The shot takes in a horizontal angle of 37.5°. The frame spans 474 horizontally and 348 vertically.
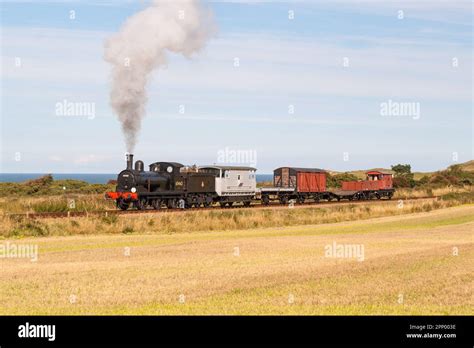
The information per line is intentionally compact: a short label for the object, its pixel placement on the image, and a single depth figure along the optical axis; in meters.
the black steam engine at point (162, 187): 47.59
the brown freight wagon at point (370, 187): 75.06
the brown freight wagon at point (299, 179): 69.12
